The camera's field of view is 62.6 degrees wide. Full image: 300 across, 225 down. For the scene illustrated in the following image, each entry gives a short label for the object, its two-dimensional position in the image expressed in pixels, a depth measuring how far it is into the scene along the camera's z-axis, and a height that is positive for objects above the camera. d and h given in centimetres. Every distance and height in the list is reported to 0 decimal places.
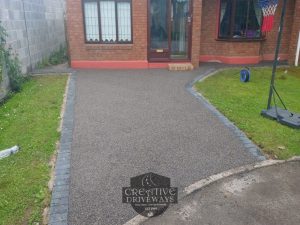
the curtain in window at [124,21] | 896 +59
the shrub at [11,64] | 650 -69
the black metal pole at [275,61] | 457 -45
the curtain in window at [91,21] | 888 +59
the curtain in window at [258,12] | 955 +95
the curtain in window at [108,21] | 894 +59
